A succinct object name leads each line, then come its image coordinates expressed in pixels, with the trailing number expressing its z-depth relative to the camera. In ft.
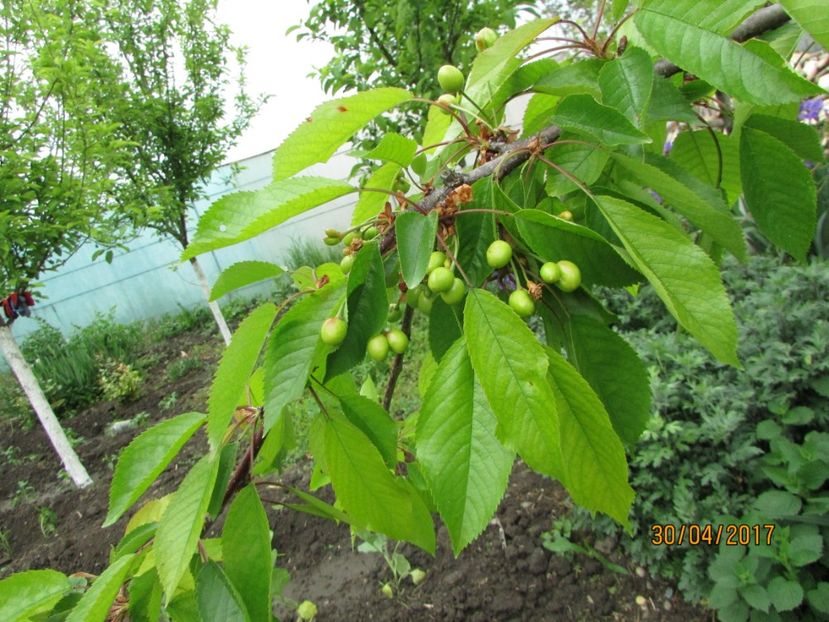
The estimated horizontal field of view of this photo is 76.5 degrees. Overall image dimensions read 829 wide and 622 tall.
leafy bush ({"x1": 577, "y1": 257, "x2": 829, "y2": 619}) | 4.45
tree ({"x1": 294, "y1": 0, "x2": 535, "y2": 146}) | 8.84
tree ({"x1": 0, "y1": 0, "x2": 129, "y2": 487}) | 9.64
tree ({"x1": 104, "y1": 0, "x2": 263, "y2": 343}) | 14.42
